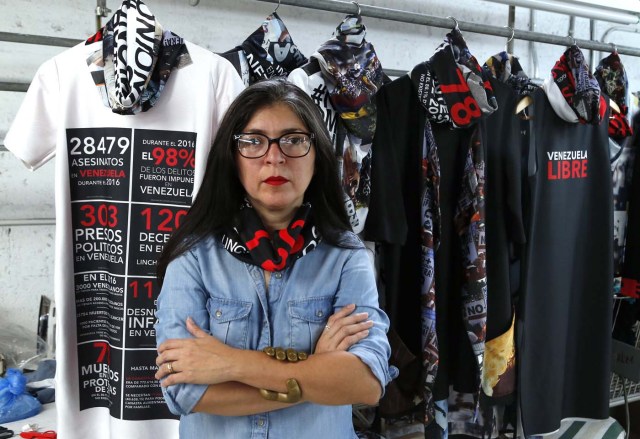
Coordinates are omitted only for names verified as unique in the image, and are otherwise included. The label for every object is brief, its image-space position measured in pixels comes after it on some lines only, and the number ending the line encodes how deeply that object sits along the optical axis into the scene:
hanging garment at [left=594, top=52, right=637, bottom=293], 2.09
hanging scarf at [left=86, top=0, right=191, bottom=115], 1.23
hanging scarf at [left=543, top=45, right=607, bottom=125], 1.82
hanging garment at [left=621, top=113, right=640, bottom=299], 2.19
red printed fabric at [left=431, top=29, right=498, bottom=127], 1.59
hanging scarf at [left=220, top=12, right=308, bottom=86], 1.46
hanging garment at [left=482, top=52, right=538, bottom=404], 1.75
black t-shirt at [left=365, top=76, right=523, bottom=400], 1.57
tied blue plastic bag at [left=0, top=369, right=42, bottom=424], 1.42
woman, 0.97
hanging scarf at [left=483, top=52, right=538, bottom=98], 1.90
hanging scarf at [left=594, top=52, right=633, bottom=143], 2.08
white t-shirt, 1.32
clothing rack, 1.50
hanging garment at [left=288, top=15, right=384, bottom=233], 1.44
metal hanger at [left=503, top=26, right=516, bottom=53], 1.93
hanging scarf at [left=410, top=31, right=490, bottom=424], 1.59
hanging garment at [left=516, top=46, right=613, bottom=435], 1.83
